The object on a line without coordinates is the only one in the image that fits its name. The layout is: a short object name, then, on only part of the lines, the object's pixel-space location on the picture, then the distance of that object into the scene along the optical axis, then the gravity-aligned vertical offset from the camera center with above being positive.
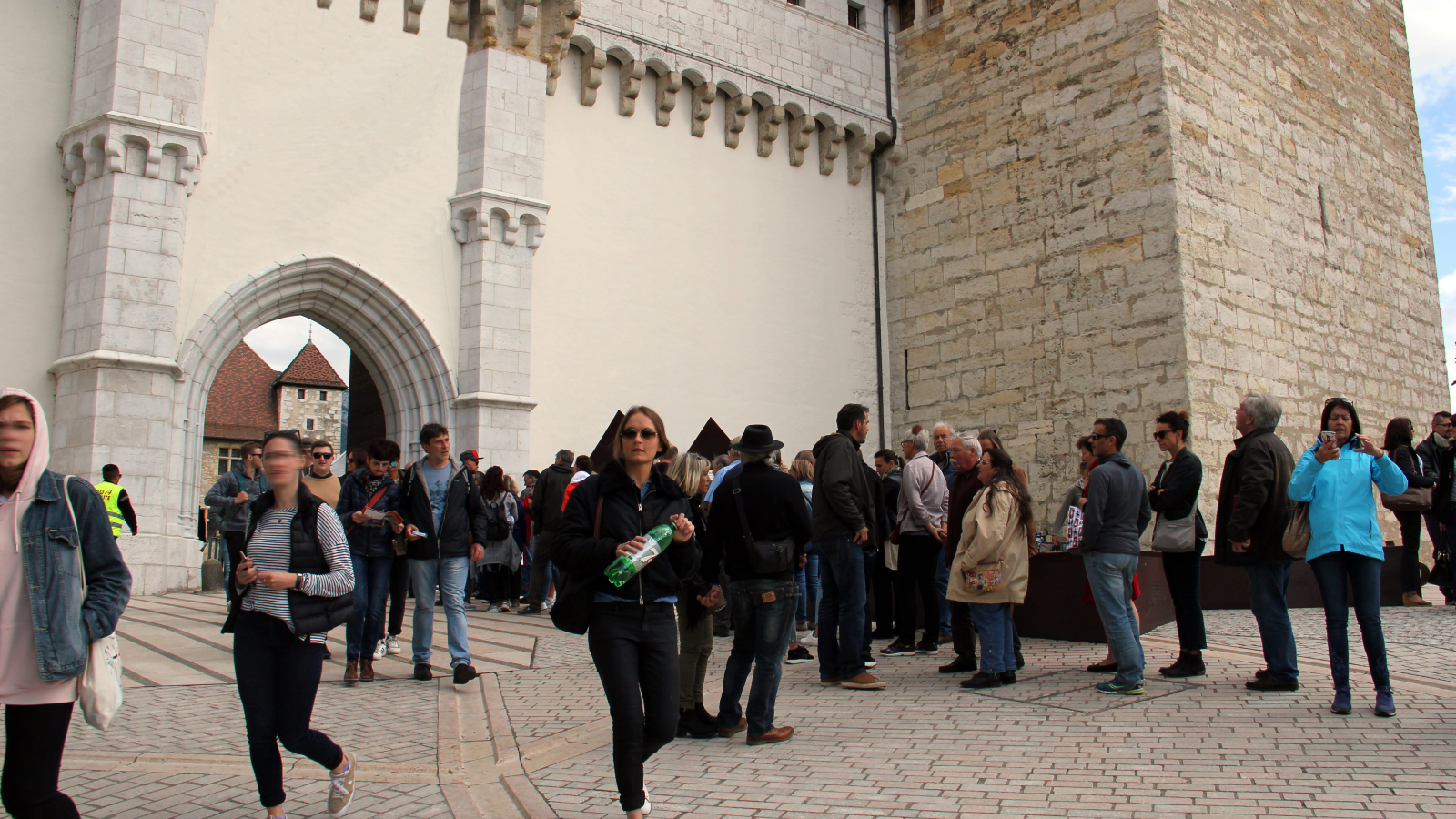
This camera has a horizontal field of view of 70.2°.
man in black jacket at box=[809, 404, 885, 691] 5.62 -0.04
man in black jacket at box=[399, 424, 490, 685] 5.97 -0.02
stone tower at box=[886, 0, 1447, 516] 12.38 +4.07
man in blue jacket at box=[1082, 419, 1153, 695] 5.28 -0.10
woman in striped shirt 3.31 -0.27
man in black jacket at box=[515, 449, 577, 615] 7.77 +0.26
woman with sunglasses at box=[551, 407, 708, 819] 3.26 -0.21
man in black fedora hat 4.56 -0.13
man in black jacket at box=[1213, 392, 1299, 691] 5.25 -0.02
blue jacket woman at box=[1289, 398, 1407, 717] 4.67 -0.02
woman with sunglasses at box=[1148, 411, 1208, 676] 5.72 +0.06
